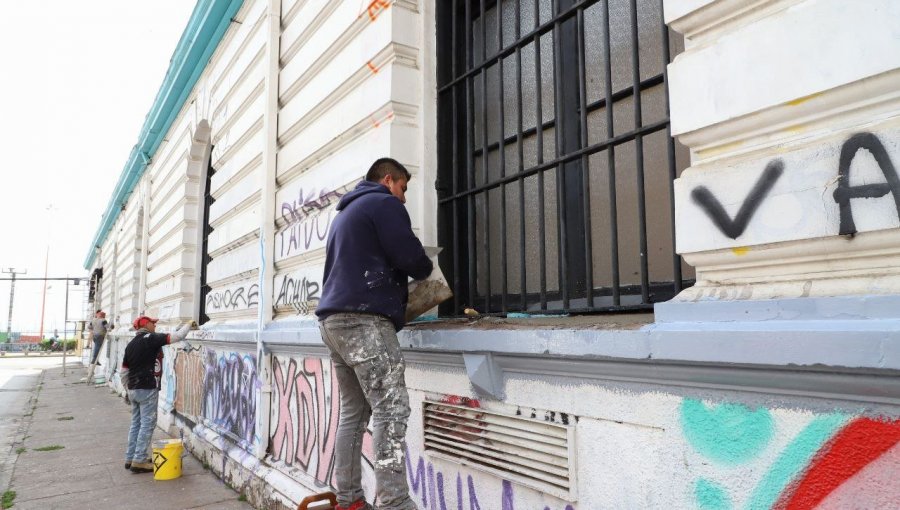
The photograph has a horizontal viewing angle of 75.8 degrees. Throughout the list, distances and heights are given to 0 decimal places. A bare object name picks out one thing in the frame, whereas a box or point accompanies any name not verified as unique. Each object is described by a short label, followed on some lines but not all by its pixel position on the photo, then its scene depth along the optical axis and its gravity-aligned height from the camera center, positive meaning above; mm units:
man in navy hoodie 2580 +50
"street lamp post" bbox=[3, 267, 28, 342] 42419 +2192
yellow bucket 5559 -1348
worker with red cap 5977 -712
